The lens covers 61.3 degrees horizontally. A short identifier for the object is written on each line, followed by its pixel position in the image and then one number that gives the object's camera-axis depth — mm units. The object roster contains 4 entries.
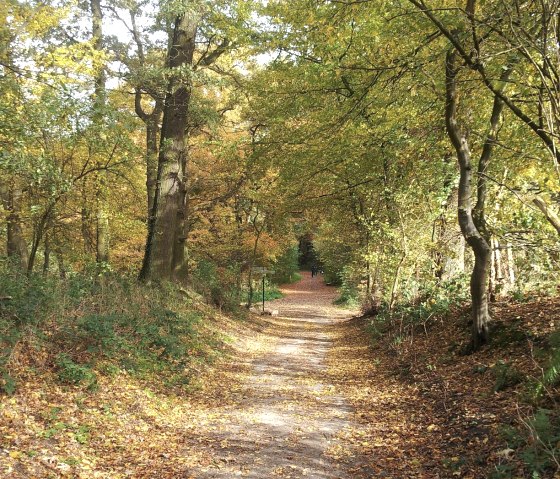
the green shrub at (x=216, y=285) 16812
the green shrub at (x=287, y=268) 42988
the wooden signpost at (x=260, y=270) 20058
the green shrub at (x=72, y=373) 6141
